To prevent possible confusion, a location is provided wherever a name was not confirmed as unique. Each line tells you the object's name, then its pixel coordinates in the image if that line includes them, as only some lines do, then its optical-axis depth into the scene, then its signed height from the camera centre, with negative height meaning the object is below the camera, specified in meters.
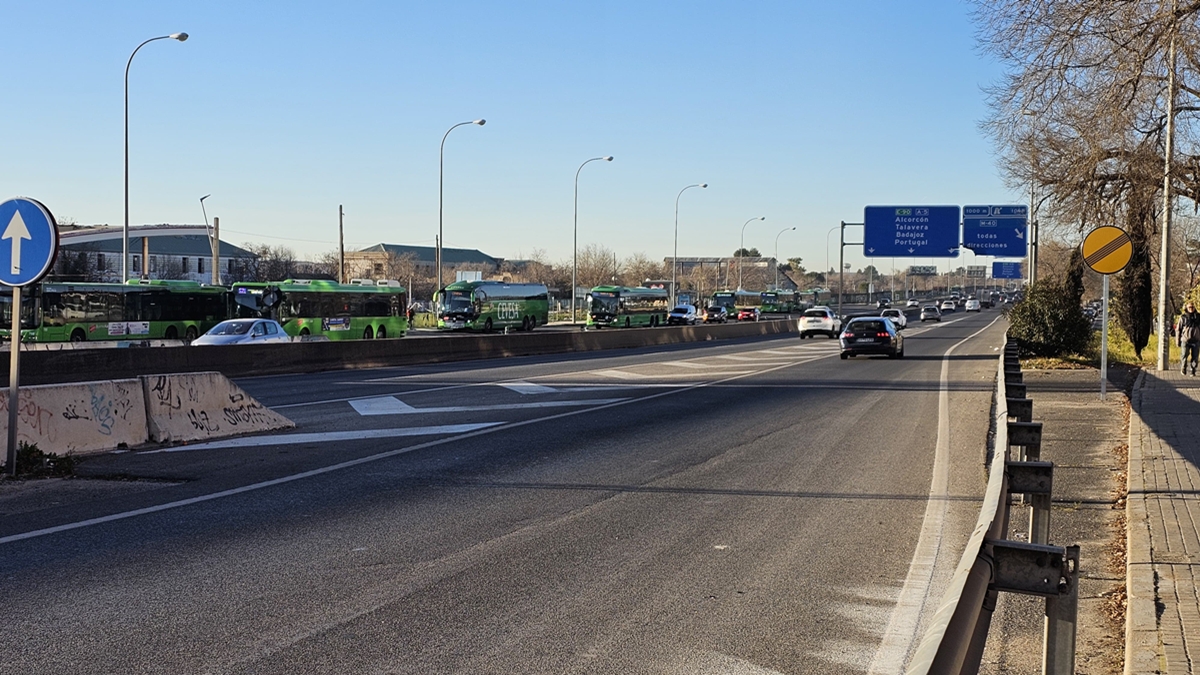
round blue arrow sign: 9.91 +0.46
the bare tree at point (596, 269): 144.12 +3.78
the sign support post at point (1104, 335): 17.72 -0.55
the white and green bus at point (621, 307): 71.62 -0.65
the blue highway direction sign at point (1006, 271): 87.80 +2.46
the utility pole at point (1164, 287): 26.06 +0.38
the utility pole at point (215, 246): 57.53 +2.59
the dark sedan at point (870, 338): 33.22 -1.18
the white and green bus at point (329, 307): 46.62 -0.54
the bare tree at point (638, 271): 162.25 +4.09
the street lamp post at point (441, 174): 55.06 +6.17
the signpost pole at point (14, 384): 9.90 -0.85
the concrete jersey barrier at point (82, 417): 10.72 -1.28
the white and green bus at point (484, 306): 58.62 -0.55
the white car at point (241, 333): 30.92 -1.12
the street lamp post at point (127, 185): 36.12 +3.84
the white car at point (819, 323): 53.50 -1.18
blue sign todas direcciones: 51.19 +3.24
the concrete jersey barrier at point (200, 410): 12.31 -1.38
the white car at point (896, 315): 65.12 -0.93
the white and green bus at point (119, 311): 38.97 -0.70
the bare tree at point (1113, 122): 13.54 +3.20
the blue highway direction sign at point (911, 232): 52.19 +3.25
